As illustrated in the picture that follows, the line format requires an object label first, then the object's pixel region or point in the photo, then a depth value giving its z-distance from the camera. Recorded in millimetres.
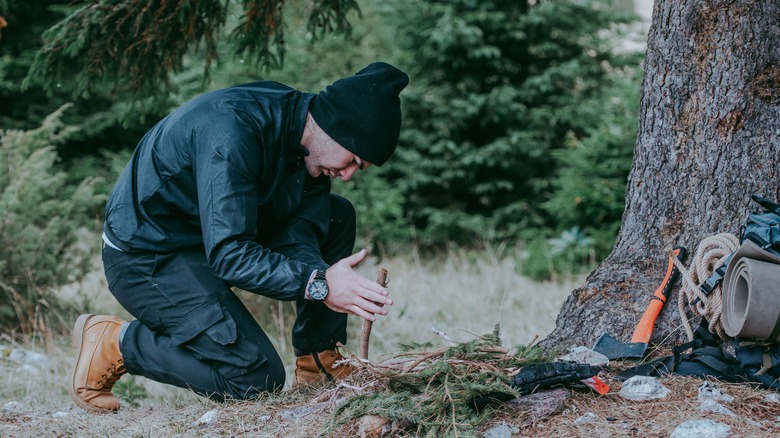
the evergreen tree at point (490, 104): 10203
